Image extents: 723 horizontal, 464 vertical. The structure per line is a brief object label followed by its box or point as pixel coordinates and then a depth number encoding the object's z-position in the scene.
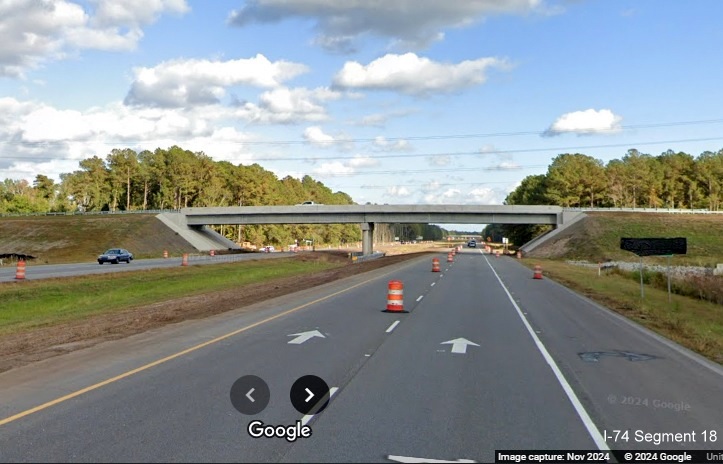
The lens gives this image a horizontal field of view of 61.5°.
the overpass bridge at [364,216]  87.56
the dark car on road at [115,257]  54.09
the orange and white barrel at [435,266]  46.76
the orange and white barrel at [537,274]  41.74
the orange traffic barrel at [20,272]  32.34
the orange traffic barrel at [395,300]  19.92
